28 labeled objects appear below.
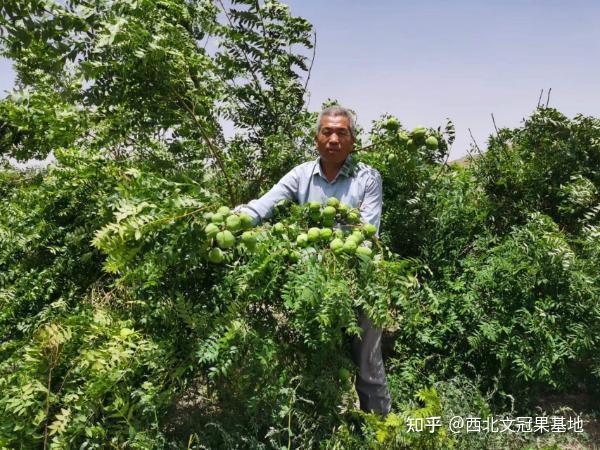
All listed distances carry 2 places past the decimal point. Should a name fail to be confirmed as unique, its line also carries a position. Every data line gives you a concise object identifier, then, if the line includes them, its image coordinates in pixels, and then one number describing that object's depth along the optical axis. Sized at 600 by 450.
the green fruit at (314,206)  2.51
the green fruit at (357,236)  2.32
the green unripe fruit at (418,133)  3.34
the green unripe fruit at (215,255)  2.11
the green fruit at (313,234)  2.34
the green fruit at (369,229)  2.45
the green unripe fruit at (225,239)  2.01
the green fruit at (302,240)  2.35
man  2.89
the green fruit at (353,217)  2.56
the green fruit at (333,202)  2.59
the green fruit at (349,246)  2.25
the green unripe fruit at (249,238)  2.15
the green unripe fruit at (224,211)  2.12
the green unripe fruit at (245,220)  2.17
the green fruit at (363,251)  2.26
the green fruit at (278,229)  2.42
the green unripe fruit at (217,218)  2.06
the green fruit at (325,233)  2.36
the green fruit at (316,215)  2.54
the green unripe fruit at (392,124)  3.52
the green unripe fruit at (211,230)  2.04
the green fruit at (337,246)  2.27
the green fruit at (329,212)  2.49
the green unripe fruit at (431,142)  3.38
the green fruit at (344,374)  2.58
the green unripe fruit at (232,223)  2.08
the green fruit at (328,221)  2.51
